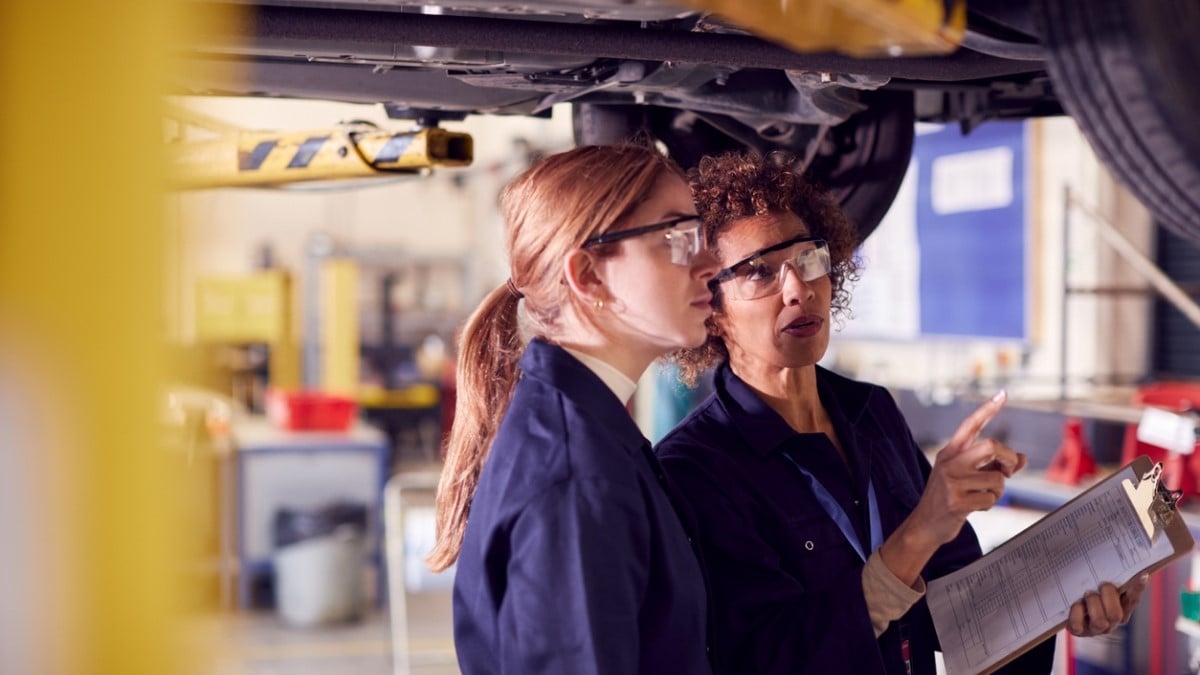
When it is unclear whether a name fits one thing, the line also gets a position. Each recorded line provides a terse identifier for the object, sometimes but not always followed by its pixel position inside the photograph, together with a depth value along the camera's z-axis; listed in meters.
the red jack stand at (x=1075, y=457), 4.55
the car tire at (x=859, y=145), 2.52
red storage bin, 7.97
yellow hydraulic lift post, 0.79
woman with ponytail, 1.38
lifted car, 1.25
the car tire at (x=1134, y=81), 1.22
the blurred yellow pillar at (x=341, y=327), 11.91
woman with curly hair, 1.76
